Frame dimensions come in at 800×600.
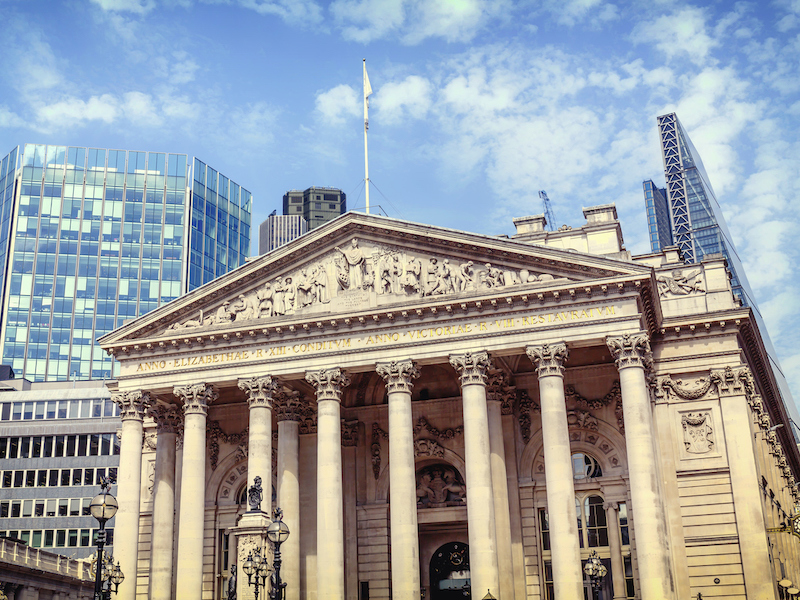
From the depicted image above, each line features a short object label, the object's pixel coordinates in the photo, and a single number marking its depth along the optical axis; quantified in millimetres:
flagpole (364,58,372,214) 54712
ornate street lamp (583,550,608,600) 39812
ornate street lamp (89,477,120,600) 26266
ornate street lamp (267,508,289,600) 32281
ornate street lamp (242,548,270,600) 34512
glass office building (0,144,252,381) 112188
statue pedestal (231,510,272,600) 35750
